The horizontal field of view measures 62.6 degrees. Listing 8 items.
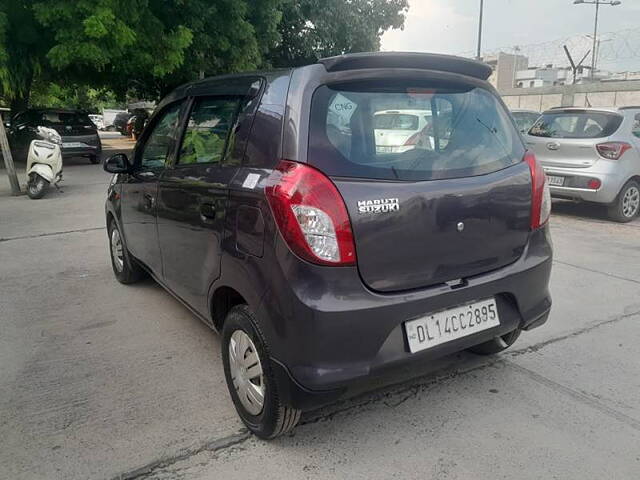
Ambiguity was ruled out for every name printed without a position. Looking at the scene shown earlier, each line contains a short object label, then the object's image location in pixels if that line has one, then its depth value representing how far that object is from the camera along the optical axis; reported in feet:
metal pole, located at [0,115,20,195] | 30.92
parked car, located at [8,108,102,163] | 47.93
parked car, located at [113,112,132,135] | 112.44
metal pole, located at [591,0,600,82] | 90.99
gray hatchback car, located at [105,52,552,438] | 6.88
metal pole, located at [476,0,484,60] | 82.33
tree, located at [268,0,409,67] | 57.11
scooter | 30.94
